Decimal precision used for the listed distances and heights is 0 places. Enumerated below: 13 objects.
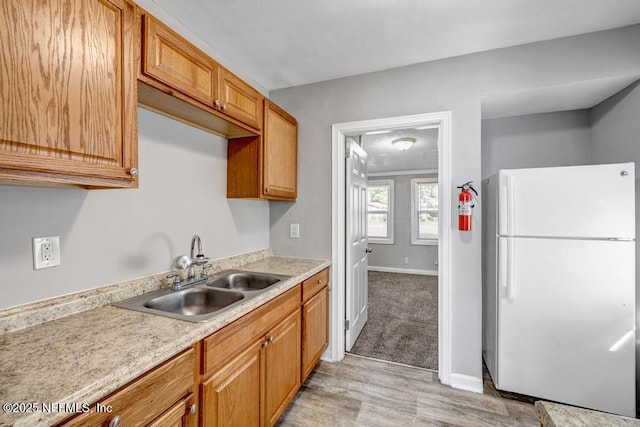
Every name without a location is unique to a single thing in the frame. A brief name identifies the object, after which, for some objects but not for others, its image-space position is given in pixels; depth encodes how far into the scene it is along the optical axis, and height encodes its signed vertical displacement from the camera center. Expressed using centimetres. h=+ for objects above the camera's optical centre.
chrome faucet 159 -27
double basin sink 129 -44
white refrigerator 172 -47
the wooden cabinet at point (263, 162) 202 +41
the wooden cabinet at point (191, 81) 122 +72
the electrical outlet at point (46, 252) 110 -15
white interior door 255 -29
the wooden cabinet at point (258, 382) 114 -83
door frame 211 -10
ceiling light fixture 369 +99
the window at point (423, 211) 593 +8
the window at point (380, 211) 626 +8
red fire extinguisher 198 +6
